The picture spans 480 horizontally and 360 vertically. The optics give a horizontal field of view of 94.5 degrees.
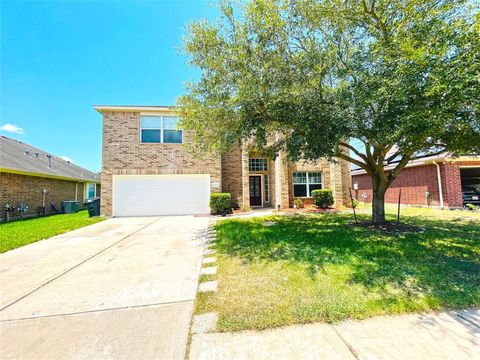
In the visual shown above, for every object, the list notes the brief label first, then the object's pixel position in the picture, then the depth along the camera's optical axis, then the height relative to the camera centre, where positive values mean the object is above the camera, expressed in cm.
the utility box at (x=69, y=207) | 1642 -92
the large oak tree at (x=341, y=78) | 413 +282
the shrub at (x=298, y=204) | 1432 -84
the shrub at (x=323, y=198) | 1391 -47
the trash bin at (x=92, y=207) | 1310 -76
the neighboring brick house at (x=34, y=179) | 1257 +110
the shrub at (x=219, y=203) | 1309 -64
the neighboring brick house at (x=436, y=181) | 1247 +49
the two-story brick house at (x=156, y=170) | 1330 +141
